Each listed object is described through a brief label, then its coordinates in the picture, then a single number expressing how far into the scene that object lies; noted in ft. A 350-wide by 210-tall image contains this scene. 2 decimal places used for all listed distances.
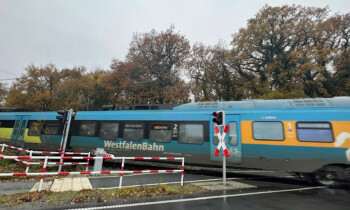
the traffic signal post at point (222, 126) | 24.69
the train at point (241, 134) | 24.00
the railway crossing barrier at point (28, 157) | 18.69
